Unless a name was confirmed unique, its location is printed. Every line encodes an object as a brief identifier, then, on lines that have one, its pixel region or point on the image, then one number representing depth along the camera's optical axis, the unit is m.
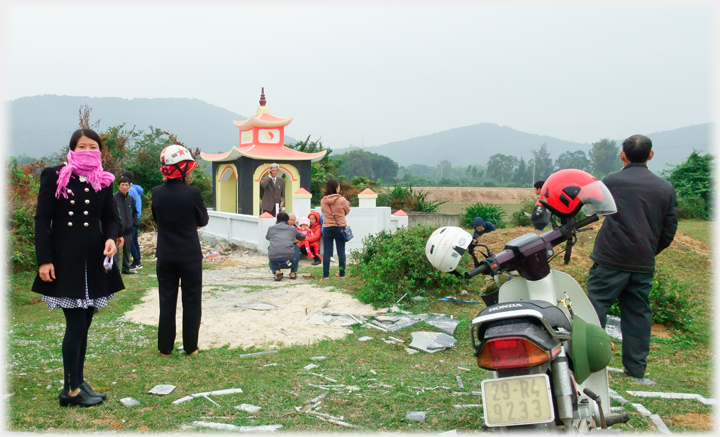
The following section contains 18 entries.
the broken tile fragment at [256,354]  4.95
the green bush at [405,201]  22.69
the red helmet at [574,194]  2.96
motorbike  2.42
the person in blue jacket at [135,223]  10.06
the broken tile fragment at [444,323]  5.82
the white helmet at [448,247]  2.84
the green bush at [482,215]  20.80
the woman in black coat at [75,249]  3.63
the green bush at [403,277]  7.41
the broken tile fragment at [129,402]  3.65
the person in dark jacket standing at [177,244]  4.91
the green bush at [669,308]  6.34
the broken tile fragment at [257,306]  7.09
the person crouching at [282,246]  9.64
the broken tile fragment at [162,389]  3.89
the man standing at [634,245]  4.34
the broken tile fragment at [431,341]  5.24
